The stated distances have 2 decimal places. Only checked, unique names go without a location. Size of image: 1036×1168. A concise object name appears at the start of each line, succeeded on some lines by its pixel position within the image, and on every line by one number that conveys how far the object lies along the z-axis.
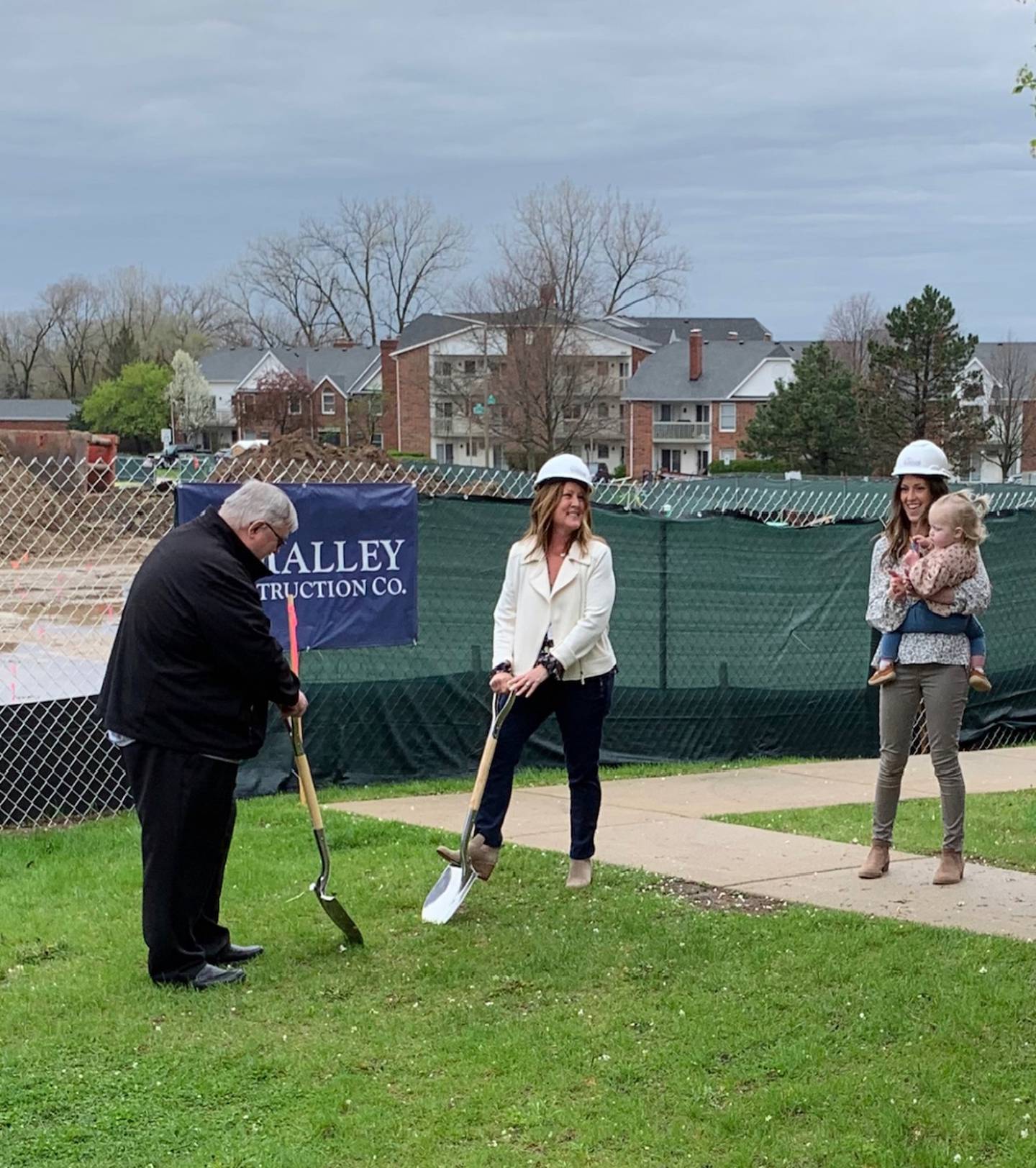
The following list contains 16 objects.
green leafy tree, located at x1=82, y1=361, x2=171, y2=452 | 87.19
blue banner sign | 8.58
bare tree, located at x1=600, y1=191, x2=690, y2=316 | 81.38
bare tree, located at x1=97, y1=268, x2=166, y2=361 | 104.94
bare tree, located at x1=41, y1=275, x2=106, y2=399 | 105.38
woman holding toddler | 6.22
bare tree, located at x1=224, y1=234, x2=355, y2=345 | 93.12
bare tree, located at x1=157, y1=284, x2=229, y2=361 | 100.62
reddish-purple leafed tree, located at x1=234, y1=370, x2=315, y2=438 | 79.44
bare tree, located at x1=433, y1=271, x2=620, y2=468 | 62.31
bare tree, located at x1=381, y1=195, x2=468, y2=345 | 88.56
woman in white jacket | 6.23
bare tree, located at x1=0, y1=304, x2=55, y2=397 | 107.06
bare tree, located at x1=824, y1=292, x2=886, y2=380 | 72.25
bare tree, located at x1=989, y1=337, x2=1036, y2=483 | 64.12
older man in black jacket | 5.18
